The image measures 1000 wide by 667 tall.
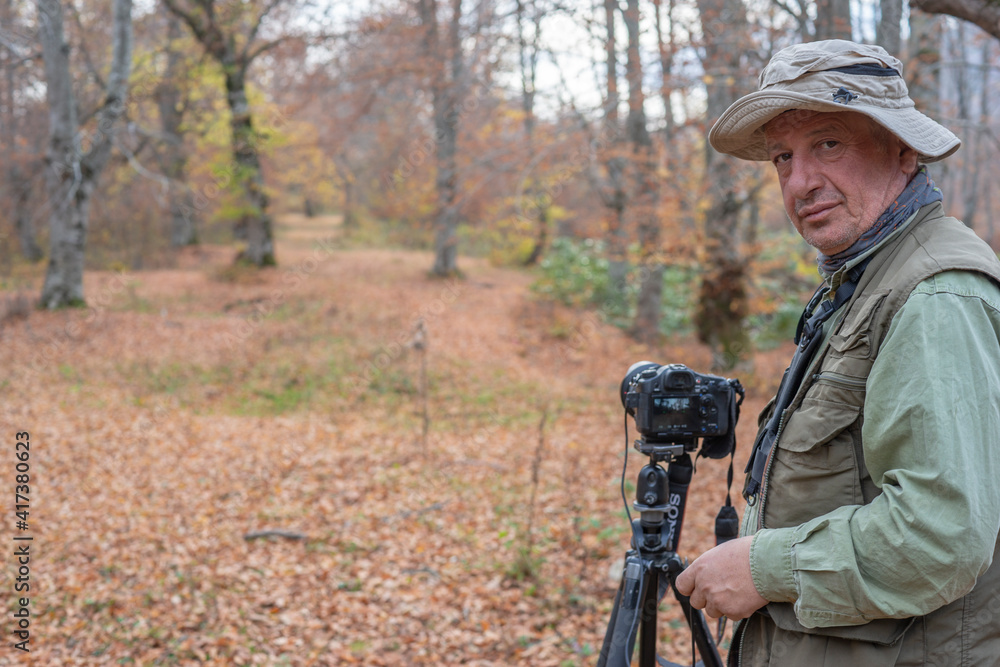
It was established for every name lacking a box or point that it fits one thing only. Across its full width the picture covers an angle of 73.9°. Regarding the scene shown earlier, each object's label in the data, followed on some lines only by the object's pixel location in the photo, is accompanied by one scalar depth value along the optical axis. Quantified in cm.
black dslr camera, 181
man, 115
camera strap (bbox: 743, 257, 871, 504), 145
